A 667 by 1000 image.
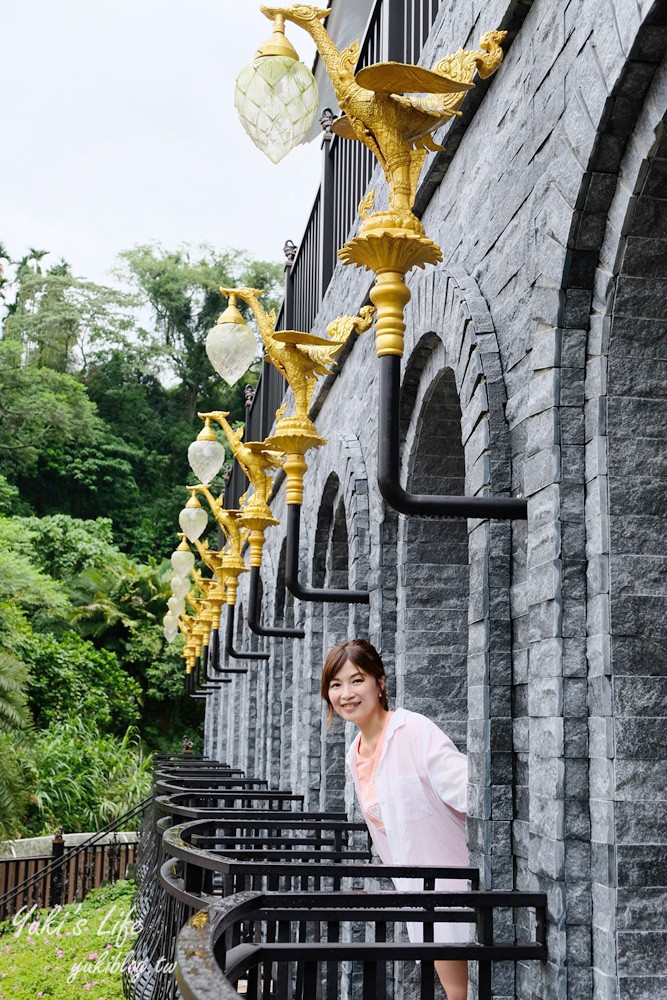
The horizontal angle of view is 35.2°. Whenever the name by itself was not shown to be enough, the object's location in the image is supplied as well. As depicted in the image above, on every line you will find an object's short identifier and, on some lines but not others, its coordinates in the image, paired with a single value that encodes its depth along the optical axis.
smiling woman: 3.46
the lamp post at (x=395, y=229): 3.08
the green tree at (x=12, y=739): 13.56
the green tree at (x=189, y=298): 39.41
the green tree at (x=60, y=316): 38.41
